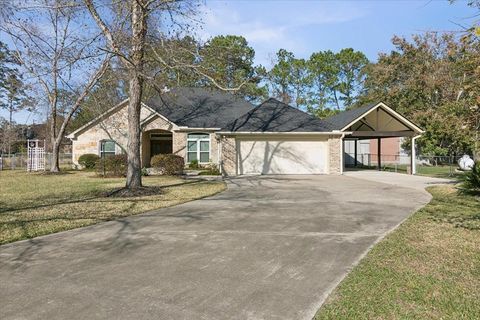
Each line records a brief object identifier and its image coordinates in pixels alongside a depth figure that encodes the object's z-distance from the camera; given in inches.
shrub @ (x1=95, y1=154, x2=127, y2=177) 768.3
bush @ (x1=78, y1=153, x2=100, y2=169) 980.2
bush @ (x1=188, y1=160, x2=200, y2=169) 919.7
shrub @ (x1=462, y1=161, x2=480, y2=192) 460.8
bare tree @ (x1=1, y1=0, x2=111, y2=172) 412.5
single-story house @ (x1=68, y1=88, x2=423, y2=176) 807.1
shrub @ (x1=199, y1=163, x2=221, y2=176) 818.8
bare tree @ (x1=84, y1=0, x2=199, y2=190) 449.1
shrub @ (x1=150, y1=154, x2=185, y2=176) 788.6
